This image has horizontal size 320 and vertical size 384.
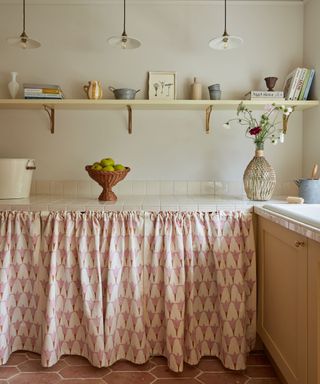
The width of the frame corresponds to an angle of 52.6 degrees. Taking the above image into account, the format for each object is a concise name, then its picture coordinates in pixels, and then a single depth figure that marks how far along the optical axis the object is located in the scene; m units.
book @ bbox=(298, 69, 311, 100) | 2.14
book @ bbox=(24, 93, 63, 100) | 2.13
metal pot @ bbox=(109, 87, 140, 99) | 2.15
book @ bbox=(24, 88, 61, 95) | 2.14
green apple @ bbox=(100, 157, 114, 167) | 1.98
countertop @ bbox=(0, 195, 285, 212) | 1.78
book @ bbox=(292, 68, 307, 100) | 2.13
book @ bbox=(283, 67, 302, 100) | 2.14
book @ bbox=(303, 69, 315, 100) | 2.13
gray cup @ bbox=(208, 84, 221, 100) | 2.19
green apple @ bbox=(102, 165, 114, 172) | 1.94
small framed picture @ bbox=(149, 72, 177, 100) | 2.30
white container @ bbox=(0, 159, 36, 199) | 2.00
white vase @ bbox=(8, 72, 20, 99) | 2.22
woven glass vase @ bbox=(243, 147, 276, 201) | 1.98
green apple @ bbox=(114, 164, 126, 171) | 1.99
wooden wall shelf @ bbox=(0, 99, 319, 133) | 2.10
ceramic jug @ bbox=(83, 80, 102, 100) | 2.17
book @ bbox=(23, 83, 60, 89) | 2.15
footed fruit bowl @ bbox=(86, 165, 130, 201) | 1.94
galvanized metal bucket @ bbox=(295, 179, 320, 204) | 1.92
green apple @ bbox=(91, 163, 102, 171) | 1.94
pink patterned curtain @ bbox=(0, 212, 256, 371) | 1.72
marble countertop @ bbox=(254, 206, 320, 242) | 1.13
